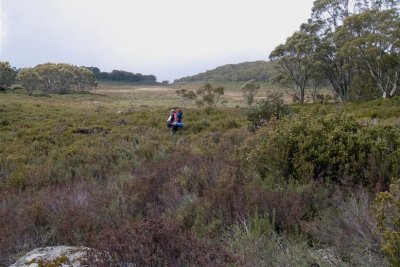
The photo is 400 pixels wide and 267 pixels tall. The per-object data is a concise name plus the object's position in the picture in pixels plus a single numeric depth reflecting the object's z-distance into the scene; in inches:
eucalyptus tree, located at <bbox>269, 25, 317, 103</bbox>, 1210.6
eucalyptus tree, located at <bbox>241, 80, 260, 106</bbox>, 1614.2
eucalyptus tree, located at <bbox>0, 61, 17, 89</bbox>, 2983.0
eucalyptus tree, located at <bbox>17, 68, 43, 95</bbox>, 3233.3
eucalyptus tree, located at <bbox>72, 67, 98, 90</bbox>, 3944.4
